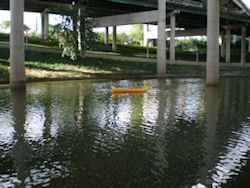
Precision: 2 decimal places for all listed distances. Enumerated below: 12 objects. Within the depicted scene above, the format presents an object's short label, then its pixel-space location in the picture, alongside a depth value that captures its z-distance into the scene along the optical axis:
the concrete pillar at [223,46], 74.04
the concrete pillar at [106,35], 65.00
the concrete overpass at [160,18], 24.28
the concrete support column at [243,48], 63.53
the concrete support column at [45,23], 53.16
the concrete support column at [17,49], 23.95
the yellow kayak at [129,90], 22.54
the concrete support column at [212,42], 27.38
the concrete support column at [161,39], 40.91
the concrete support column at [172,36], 51.28
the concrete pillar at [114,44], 59.94
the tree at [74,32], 38.59
